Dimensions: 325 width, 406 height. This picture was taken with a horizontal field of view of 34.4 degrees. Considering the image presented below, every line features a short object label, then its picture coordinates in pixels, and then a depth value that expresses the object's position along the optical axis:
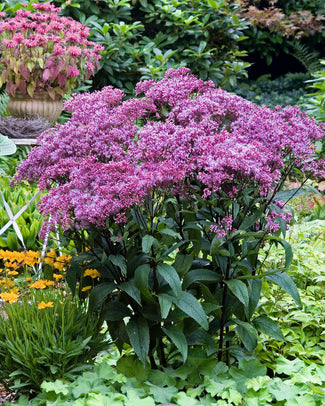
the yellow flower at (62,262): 2.54
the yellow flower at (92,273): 2.39
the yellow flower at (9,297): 2.34
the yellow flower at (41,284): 2.45
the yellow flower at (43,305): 2.26
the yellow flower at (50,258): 2.58
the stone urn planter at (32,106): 5.84
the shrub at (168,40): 7.58
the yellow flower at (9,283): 2.68
